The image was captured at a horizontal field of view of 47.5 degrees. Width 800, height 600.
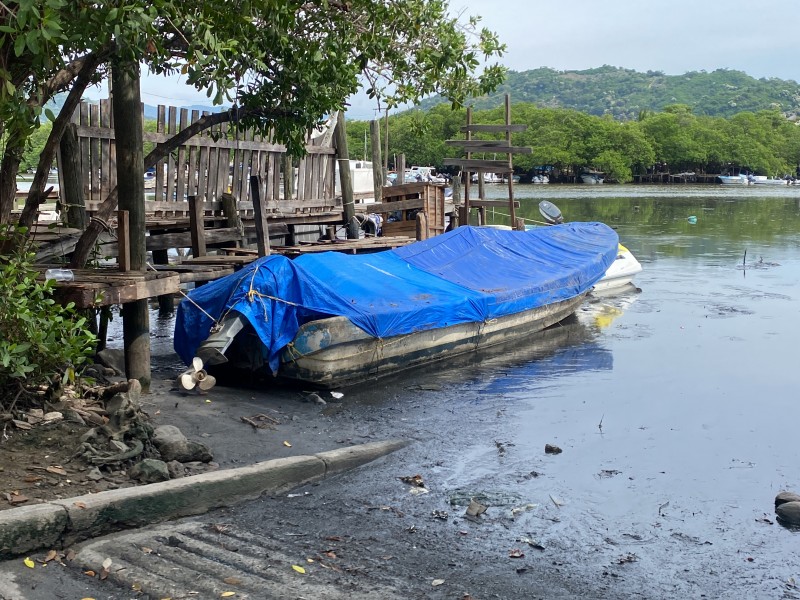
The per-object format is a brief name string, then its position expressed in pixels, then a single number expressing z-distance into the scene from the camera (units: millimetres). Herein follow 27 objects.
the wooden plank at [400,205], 19422
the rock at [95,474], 6422
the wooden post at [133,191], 9195
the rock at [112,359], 10500
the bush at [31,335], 6812
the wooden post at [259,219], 14195
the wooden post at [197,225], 13586
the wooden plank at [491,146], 20469
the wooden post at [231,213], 14755
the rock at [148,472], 6582
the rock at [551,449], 9273
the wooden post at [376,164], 28688
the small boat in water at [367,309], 10711
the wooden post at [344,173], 18411
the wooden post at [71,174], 11445
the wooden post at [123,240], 8898
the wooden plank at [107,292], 8078
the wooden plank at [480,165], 21000
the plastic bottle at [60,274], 8734
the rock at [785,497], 7840
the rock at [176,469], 6771
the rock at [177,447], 7184
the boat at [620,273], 22375
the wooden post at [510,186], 21109
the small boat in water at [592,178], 123500
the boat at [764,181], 131225
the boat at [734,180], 127750
